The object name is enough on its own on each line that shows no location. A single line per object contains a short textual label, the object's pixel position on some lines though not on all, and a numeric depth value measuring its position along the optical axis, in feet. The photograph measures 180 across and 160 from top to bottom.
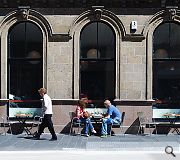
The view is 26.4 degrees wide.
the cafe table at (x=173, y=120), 46.42
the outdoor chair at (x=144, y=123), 45.60
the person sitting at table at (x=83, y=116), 44.57
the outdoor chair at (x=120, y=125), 46.37
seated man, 44.14
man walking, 41.00
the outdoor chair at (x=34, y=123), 46.29
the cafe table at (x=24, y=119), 45.96
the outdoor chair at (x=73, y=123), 45.70
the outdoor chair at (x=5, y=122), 46.47
